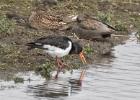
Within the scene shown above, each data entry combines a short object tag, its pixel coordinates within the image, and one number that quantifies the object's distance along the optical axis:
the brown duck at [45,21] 18.69
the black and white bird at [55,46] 14.80
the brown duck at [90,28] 18.62
